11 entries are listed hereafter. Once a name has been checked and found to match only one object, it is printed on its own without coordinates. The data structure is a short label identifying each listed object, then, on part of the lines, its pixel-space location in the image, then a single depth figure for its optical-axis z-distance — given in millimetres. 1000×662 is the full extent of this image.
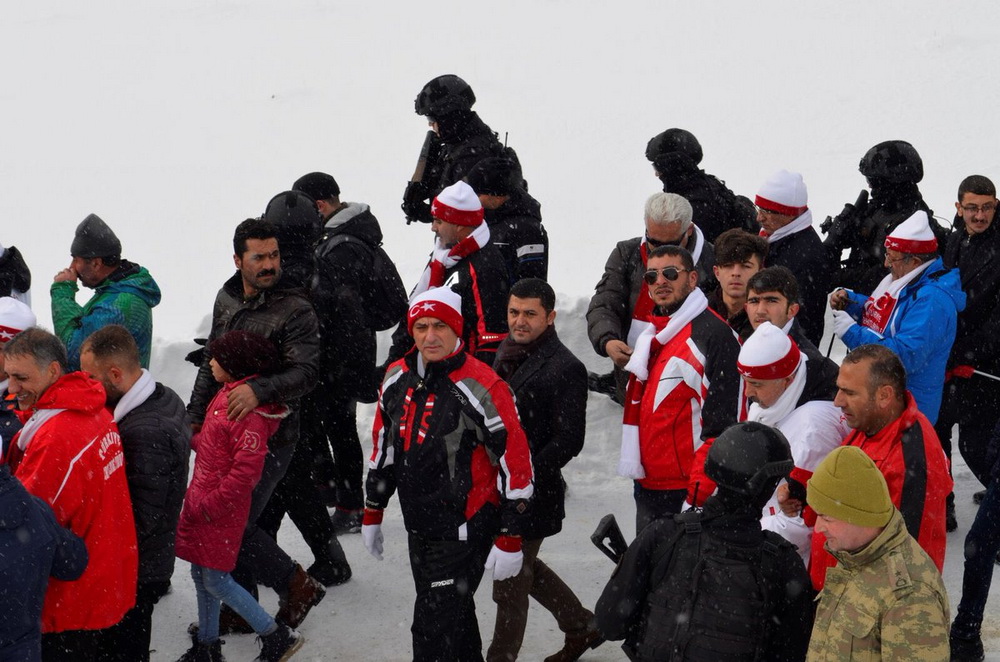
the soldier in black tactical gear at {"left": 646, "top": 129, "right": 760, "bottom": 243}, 14695
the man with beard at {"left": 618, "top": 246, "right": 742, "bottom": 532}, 10609
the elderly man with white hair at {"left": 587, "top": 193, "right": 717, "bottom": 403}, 12672
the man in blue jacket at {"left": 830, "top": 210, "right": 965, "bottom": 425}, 11836
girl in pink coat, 10836
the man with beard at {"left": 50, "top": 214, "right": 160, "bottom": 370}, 12250
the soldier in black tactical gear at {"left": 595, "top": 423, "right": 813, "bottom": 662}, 7367
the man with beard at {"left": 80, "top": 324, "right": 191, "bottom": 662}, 9797
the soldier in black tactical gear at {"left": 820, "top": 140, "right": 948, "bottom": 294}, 13992
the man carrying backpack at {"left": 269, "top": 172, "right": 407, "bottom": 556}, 13422
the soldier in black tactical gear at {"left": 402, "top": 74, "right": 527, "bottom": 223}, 15492
